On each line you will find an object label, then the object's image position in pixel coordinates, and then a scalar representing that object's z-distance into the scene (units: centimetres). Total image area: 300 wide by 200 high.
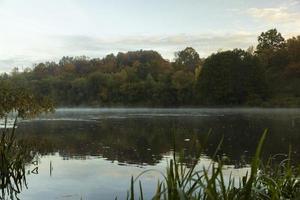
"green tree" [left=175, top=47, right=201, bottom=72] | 17275
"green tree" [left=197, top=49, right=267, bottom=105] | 11212
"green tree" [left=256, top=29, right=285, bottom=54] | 14012
